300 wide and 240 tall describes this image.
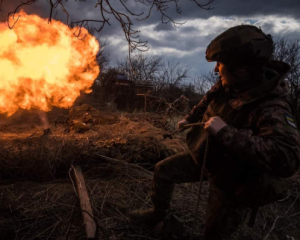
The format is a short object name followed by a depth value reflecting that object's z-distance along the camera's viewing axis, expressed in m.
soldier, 1.79
